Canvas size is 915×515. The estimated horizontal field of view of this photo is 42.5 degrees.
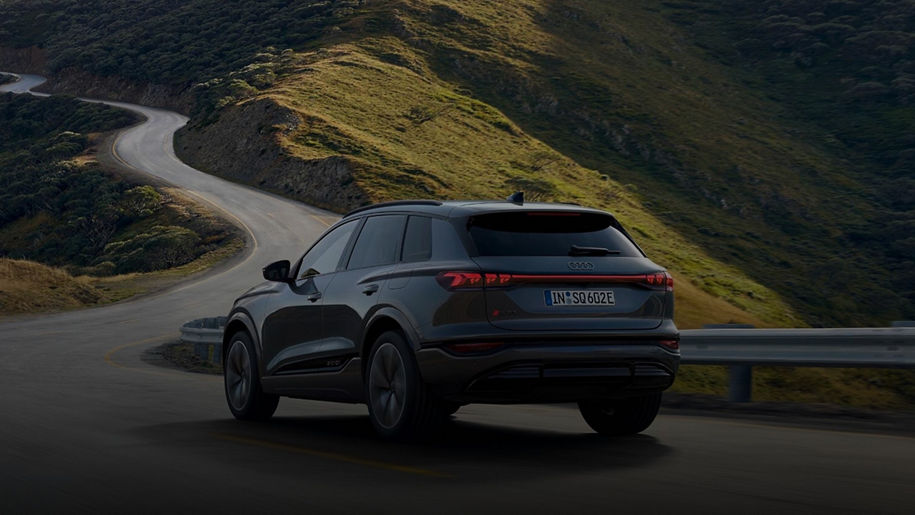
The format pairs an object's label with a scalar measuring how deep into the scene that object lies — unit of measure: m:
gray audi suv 7.66
